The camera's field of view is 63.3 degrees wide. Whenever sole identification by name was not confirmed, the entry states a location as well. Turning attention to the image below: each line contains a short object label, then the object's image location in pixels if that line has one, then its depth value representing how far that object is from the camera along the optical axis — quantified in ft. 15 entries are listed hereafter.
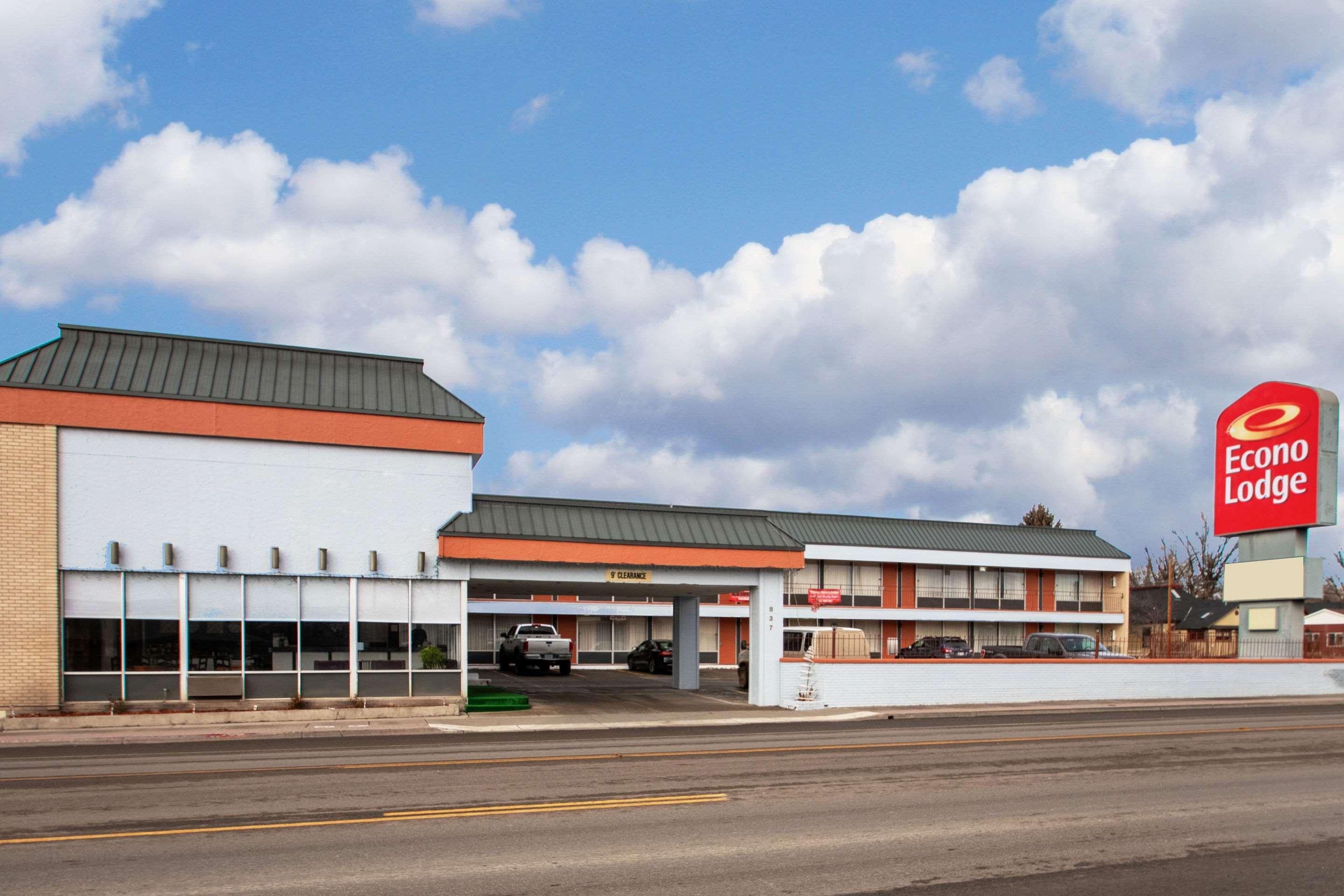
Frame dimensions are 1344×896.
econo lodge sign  107.76
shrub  85.66
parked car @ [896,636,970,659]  136.56
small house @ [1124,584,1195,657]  222.48
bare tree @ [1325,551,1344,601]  346.17
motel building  76.84
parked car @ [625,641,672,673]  150.30
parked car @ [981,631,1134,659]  113.09
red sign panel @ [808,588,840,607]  100.94
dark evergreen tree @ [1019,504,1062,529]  297.53
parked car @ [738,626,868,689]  97.50
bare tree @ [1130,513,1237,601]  283.18
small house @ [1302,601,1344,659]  246.27
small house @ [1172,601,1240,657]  205.16
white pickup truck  137.18
